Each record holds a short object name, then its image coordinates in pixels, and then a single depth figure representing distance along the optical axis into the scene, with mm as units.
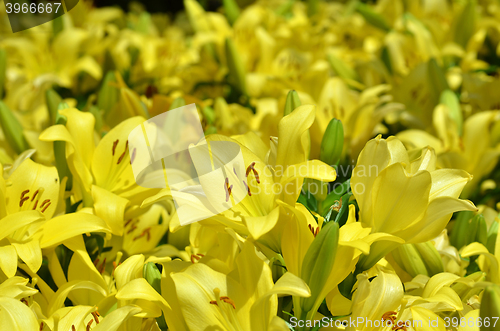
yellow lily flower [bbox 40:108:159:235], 1255
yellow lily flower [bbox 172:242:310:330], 1132
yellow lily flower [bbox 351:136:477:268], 1146
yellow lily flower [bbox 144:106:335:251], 1153
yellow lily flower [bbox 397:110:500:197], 1401
